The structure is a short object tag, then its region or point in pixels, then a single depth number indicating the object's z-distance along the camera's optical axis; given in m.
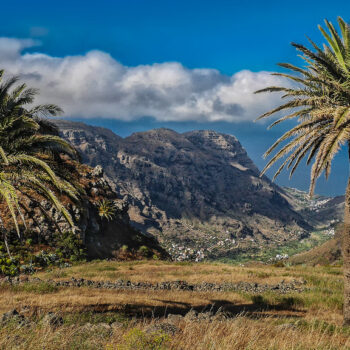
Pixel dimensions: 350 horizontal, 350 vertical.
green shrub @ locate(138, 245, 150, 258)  48.88
